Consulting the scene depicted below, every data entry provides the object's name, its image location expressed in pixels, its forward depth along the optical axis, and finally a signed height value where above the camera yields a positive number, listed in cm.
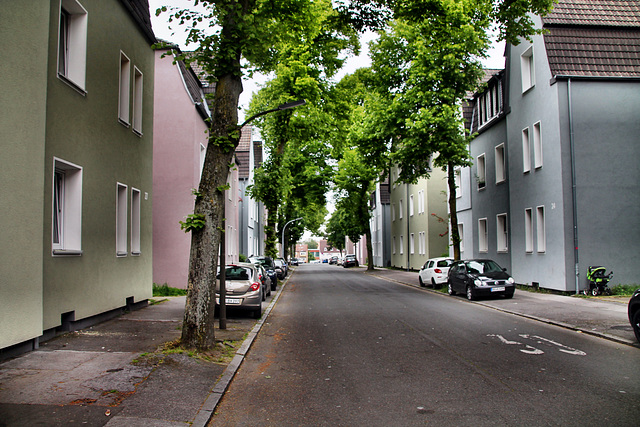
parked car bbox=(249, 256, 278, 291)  2601 -79
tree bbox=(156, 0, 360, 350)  881 +210
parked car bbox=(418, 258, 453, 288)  2530 -115
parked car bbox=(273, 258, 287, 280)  3484 -125
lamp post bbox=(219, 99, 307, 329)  1194 -86
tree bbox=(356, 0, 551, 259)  2180 +672
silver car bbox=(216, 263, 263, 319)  1463 -118
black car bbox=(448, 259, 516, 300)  1917 -118
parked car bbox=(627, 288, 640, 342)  954 -121
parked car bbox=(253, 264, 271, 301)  1868 -134
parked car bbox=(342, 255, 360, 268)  6806 -165
